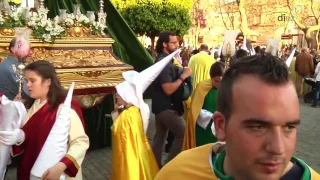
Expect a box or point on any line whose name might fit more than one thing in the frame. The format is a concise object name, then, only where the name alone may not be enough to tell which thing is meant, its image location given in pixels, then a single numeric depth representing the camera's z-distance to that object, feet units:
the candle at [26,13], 12.79
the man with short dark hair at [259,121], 2.83
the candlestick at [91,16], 14.44
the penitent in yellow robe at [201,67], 17.68
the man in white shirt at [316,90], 29.11
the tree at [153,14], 33.54
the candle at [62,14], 13.61
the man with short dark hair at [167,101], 11.95
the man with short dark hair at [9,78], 11.08
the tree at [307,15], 64.47
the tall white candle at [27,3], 15.43
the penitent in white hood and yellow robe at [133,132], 9.75
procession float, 12.62
